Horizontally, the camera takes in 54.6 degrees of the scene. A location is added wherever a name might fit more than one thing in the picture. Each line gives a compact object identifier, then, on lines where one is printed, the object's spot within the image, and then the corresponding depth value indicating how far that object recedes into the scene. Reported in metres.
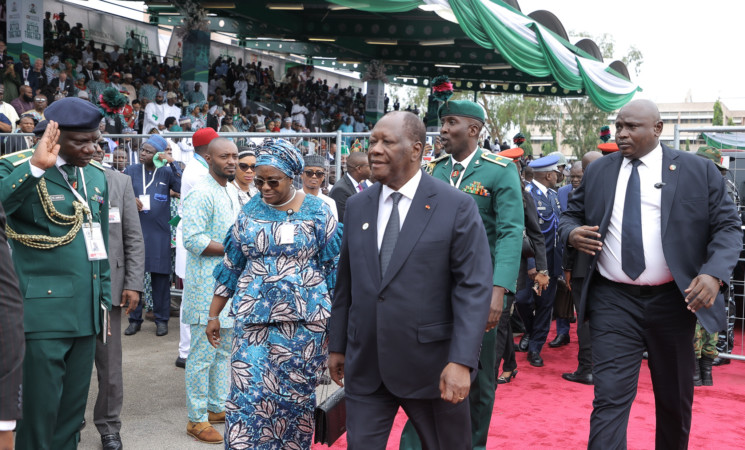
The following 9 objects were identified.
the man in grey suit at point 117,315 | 4.83
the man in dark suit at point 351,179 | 7.38
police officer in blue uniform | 8.06
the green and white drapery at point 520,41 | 11.92
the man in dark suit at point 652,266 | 4.02
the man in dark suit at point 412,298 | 3.13
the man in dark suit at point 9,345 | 2.04
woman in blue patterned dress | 4.02
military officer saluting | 3.66
